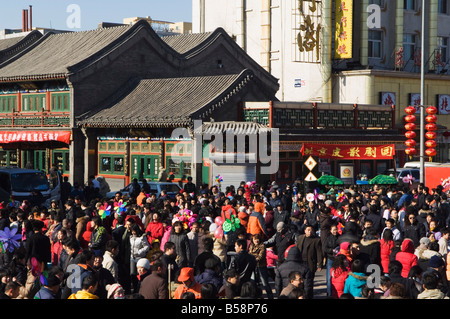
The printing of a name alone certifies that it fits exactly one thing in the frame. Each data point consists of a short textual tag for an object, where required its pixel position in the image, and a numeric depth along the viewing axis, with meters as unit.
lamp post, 29.96
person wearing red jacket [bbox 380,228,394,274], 15.56
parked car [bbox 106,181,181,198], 30.31
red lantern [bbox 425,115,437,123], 27.28
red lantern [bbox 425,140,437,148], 26.67
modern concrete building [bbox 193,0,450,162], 48.12
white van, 38.41
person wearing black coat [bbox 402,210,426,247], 17.12
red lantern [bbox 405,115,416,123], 26.62
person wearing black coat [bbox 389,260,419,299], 12.27
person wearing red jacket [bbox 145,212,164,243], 17.00
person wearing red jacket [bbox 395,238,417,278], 14.35
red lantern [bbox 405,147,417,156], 26.67
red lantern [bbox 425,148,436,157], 26.92
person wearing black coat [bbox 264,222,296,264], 16.55
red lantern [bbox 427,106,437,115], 28.22
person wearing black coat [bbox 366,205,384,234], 18.64
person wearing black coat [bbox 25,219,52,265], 14.71
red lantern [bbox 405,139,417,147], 27.02
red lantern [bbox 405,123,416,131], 26.70
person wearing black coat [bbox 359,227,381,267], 15.03
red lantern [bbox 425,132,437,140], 27.69
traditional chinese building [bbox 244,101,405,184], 36.91
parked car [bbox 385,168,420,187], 36.62
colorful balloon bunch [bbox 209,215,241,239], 16.06
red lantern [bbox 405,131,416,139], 27.42
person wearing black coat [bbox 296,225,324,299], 16.03
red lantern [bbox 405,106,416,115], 27.75
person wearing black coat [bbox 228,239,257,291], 13.98
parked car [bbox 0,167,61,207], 29.83
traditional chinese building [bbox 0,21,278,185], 38.59
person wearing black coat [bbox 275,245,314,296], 13.20
